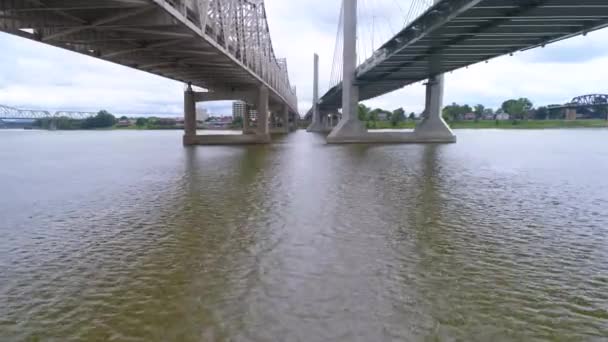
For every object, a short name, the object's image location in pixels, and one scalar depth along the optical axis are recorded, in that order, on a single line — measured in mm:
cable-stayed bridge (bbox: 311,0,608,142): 20250
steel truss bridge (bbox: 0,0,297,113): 16500
